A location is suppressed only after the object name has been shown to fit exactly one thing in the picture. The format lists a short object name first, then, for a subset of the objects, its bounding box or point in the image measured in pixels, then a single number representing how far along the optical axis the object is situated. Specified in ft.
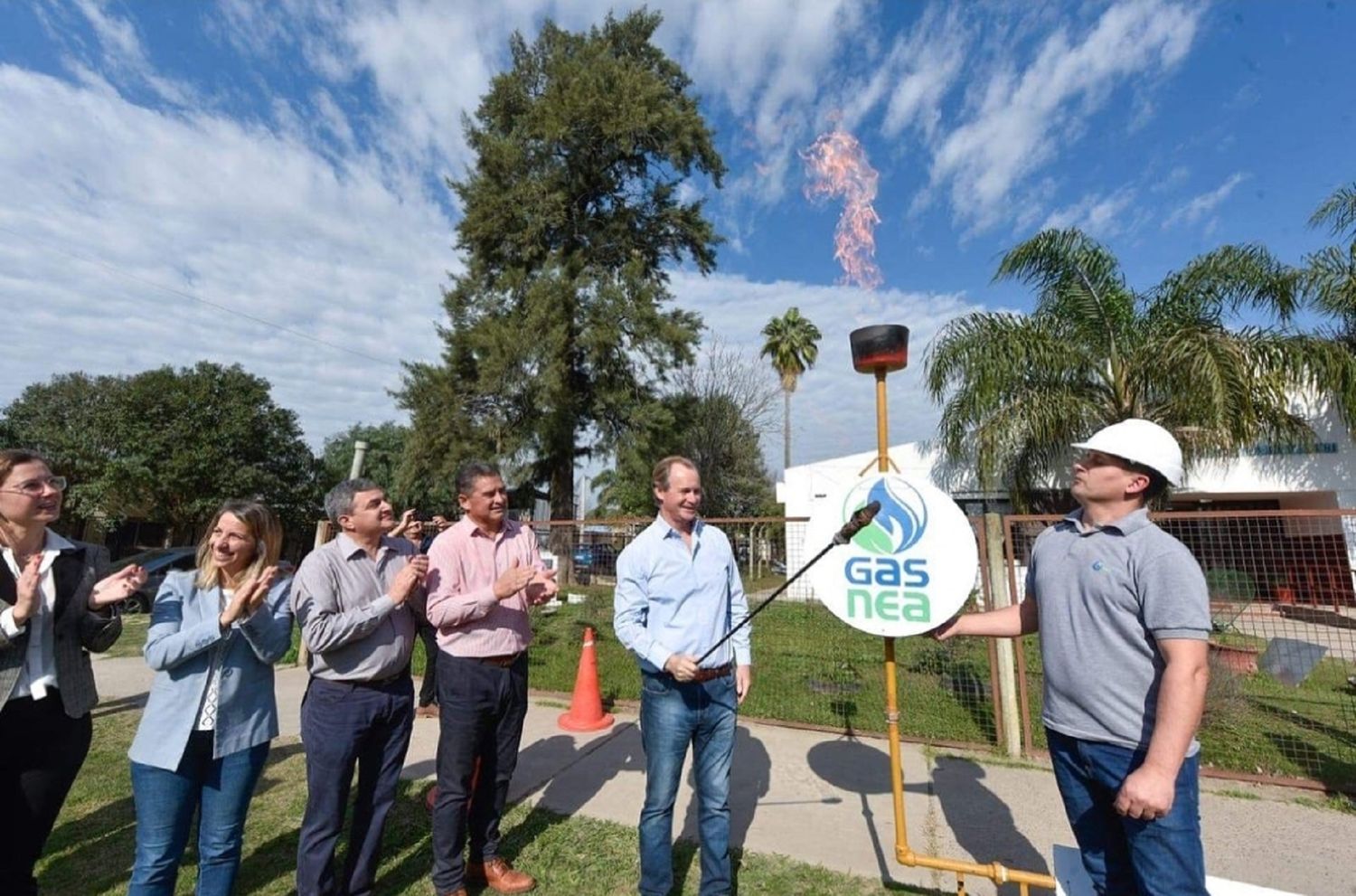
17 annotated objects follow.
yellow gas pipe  7.72
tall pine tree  62.59
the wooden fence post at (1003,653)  14.87
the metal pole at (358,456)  31.42
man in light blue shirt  8.43
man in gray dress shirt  8.09
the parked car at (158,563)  44.83
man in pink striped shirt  8.96
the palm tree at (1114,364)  32.55
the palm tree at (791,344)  94.84
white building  40.37
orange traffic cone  17.24
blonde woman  7.30
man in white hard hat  5.39
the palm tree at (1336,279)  33.22
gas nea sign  8.07
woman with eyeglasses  7.06
